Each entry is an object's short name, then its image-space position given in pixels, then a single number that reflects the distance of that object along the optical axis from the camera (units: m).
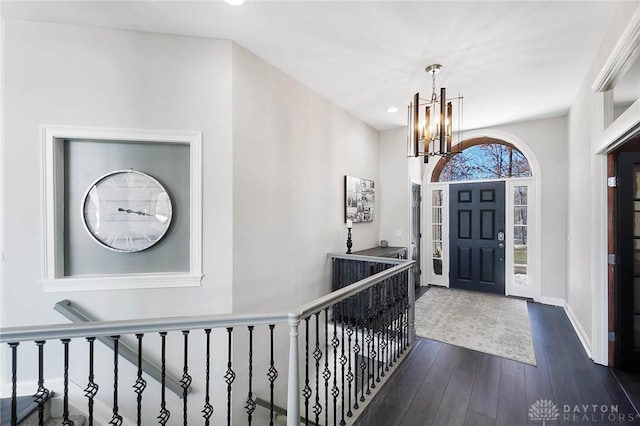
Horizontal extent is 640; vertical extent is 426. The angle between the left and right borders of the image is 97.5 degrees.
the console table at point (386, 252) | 4.31
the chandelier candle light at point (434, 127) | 2.59
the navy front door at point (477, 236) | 4.93
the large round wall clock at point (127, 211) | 2.41
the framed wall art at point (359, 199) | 4.32
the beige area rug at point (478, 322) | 3.03
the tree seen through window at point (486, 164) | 4.87
